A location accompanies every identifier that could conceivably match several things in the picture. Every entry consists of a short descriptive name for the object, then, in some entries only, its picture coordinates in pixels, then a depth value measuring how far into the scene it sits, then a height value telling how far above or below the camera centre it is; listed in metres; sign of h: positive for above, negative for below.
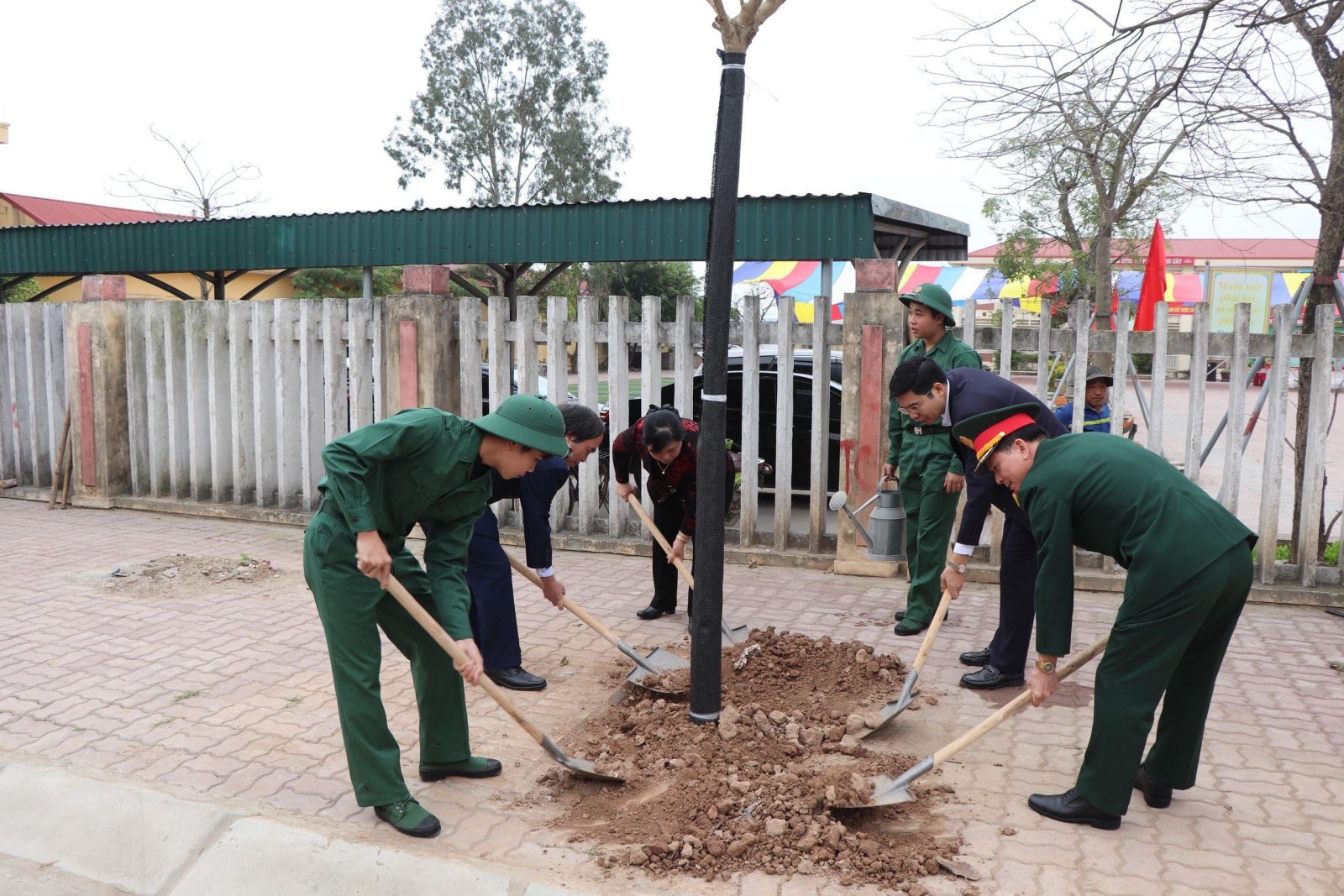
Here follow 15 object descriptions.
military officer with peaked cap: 3.18 -0.74
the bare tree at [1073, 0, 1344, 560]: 6.03 +1.24
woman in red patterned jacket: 5.23 -0.75
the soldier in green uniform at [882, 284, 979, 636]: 5.38 -0.68
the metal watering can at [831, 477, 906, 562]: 5.79 -1.04
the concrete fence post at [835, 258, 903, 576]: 6.83 -0.19
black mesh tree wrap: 3.71 -0.26
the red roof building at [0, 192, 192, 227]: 26.44 +3.27
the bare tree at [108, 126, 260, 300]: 18.89 +2.44
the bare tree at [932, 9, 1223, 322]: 5.38 +1.31
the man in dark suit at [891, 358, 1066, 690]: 4.67 -0.82
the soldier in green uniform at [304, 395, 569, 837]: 3.23 -0.64
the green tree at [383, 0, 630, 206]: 34.56 +8.20
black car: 8.59 -0.59
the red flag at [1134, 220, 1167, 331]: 8.87 +0.50
